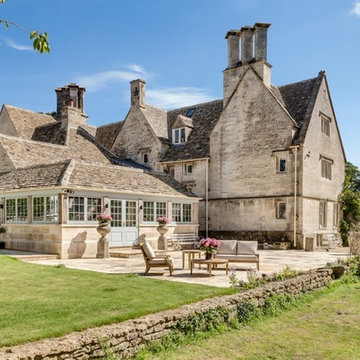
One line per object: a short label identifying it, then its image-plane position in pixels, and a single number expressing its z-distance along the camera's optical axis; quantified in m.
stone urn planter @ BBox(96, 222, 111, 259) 19.55
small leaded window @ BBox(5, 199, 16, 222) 21.56
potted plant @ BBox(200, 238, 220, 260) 13.39
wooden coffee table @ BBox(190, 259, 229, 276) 12.81
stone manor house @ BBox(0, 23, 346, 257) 20.45
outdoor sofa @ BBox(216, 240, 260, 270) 14.57
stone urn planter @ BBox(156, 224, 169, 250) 23.50
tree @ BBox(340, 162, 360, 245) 31.88
